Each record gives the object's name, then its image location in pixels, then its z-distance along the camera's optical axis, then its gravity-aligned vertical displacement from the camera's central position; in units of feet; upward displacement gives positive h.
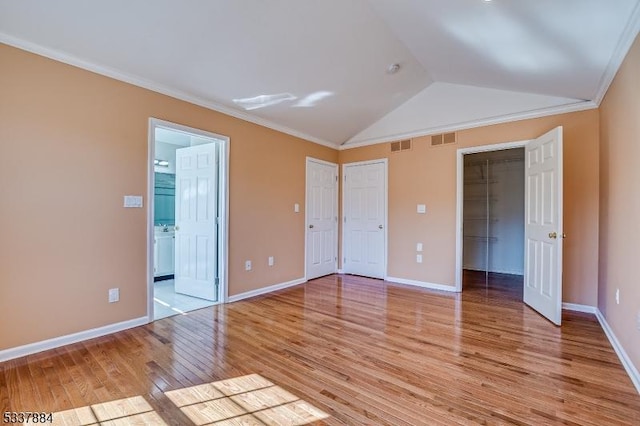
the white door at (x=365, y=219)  17.37 -0.29
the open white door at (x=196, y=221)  12.87 -0.39
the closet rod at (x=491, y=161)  19.27 +3.51
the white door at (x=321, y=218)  17.21 -0.27
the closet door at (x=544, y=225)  10.28 -0.37
